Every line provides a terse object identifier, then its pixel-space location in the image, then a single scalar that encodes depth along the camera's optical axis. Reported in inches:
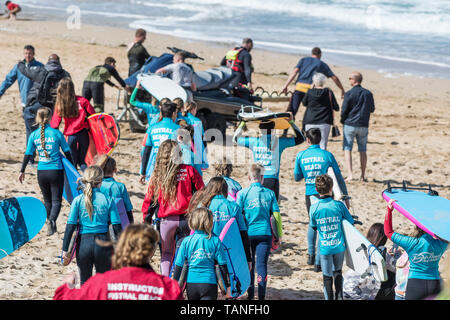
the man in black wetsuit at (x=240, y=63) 1088.2
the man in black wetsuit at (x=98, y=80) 993.6
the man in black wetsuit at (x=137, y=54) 1069.8
